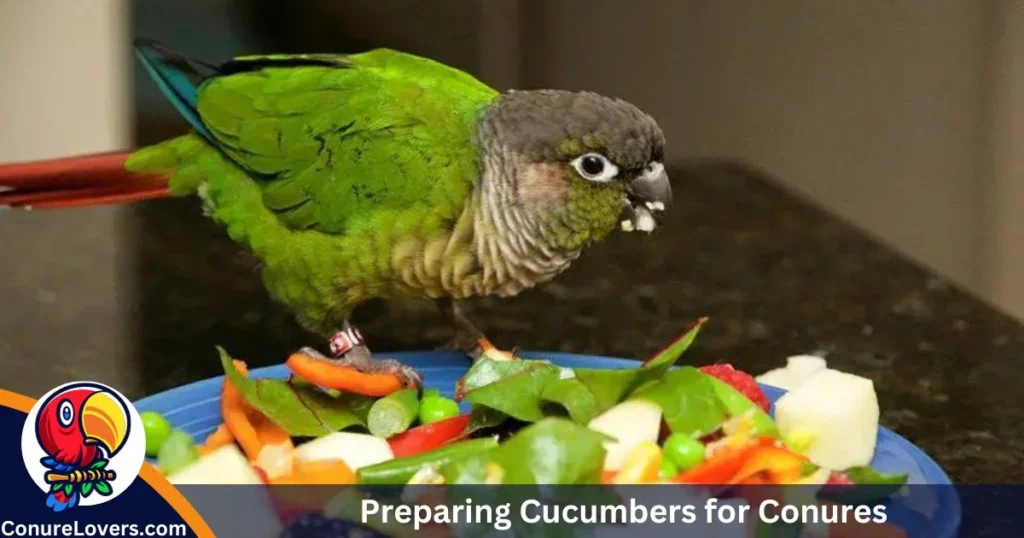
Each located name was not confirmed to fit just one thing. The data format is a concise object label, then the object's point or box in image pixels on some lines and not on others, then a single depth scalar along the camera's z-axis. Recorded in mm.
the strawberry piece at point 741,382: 669
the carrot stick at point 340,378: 666
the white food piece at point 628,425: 642
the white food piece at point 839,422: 649
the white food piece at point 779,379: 697
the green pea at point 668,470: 634
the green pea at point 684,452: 636
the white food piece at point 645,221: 670
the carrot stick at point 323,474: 634
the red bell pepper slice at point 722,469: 632
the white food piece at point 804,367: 697
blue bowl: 628
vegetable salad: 630
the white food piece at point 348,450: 647
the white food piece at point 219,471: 629
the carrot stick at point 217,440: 655
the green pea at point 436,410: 673
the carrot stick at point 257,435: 646
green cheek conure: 665
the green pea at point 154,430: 641
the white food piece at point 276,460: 642
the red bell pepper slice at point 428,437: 661
